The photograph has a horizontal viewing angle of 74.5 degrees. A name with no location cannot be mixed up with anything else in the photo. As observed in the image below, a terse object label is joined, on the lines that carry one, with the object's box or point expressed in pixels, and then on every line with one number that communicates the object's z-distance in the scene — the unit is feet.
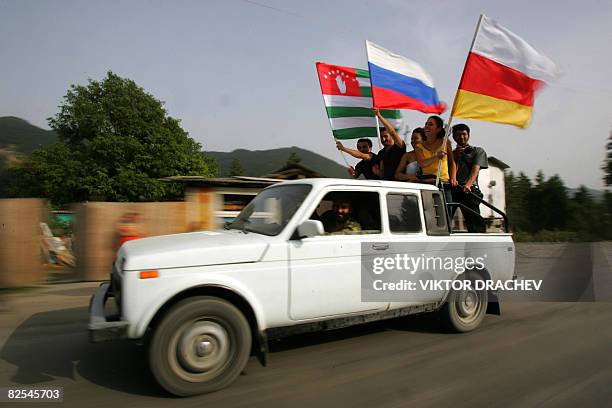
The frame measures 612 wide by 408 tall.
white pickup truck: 10.47
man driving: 13.51
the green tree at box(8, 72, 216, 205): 110.73
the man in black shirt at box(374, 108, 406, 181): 19.98
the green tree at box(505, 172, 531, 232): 151.84
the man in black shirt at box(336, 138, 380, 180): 21.68
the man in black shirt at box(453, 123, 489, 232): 18.11
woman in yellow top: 18.24
